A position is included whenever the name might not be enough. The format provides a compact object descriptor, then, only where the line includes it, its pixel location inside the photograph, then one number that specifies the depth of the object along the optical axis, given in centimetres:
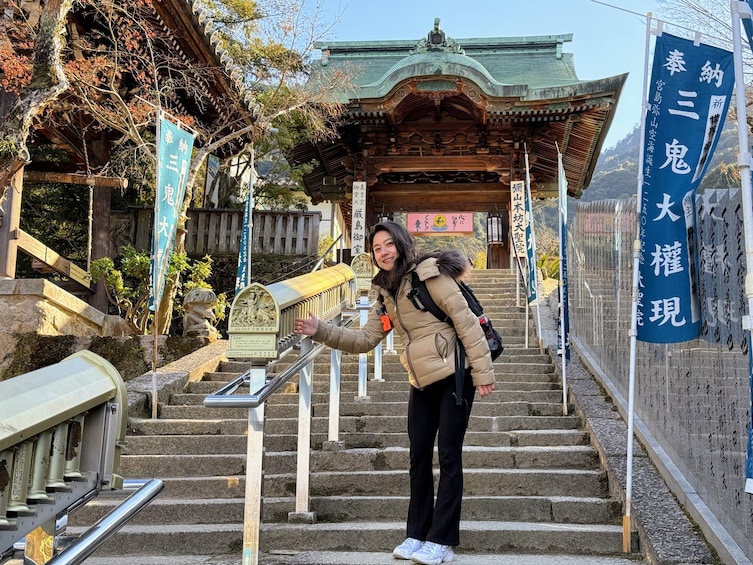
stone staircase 340
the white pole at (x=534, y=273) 730
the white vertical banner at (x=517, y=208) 1292
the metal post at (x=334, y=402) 444
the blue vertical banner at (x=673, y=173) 312
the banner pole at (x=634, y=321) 323
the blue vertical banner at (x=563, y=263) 597
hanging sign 1634
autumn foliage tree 665
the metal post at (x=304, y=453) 359
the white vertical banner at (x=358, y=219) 1344
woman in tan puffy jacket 293
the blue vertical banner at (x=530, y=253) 735
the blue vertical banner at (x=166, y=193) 608
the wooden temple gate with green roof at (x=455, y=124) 1238
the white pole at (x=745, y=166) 247
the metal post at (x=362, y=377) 552
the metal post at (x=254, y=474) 264
